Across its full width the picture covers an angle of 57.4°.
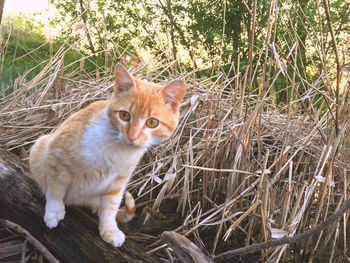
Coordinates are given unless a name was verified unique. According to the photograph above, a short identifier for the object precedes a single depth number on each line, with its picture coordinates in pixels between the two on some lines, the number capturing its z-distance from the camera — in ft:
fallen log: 1.33
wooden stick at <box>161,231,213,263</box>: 1.18
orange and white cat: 1.33
